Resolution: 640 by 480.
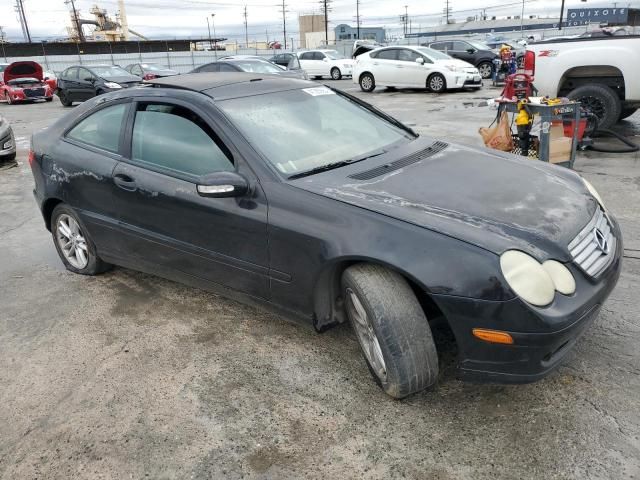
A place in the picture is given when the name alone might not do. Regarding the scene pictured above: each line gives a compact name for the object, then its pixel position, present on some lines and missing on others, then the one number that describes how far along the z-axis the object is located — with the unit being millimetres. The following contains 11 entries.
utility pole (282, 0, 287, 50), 94075
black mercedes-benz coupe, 2314
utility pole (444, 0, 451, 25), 115825
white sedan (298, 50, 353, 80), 25531
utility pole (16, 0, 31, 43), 65812
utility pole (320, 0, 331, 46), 71300
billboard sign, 61231
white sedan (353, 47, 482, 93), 16422
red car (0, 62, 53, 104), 21219
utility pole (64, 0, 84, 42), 79900
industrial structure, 79312
